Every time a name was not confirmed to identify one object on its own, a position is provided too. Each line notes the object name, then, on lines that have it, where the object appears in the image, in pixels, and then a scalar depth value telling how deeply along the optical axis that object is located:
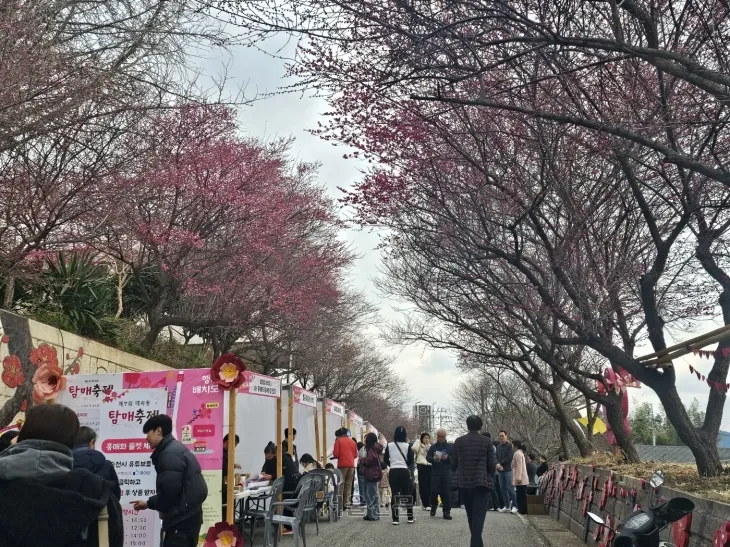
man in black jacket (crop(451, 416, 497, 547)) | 10.34
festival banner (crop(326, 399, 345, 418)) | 19.60
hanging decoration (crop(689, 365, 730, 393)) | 10.56
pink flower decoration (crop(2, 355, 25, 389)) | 13.22
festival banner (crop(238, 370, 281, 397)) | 11.20
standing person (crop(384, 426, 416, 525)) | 15.81
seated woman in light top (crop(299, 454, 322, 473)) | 16.11
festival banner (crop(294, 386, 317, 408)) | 15.74
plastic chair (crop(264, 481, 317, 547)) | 10.64
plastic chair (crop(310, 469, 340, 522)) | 15.95
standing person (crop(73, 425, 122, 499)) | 5.68
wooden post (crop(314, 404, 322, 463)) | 18.58
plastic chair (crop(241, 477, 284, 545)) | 11.13
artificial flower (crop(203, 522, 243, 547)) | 9.82
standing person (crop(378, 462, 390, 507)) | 23.52
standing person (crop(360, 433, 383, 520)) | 16.42
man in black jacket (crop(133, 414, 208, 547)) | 7.14
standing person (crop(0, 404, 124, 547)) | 4.47
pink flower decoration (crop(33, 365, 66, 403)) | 11.09
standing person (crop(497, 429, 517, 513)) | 19.92
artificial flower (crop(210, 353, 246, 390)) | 10.30
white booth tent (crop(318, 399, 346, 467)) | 18.92
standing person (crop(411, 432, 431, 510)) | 18.30
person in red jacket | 18.72
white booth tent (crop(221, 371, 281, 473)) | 15.98
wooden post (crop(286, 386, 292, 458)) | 15.14
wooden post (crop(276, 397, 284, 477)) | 13.78
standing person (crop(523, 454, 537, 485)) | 22.17
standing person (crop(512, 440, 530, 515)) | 19.25
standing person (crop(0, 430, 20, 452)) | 8.43
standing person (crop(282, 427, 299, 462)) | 16.72
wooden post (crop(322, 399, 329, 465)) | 18.68
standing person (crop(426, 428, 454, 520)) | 16.78
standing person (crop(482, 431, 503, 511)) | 20.92
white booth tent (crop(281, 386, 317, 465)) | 17.29
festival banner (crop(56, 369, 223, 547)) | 10.03
